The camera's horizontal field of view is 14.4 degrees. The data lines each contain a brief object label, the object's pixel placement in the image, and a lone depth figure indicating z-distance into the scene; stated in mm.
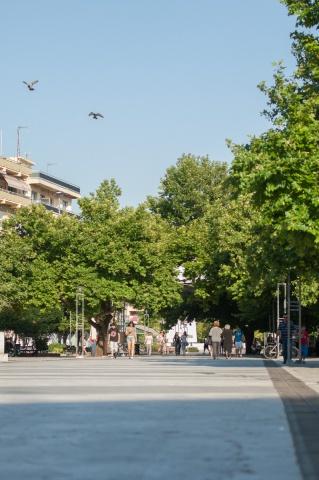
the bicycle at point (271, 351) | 61219
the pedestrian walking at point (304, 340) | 50728
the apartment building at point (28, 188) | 130512
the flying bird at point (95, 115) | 70312
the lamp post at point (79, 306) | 75688
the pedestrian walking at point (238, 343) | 69625
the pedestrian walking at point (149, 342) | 71512
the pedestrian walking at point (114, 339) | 64688
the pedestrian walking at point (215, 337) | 52131
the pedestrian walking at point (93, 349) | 80375
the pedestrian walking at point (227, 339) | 63969
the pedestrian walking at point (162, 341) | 85875
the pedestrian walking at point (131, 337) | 56878
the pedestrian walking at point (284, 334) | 44178
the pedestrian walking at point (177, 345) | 79750
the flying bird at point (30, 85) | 67688
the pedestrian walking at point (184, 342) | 78625
